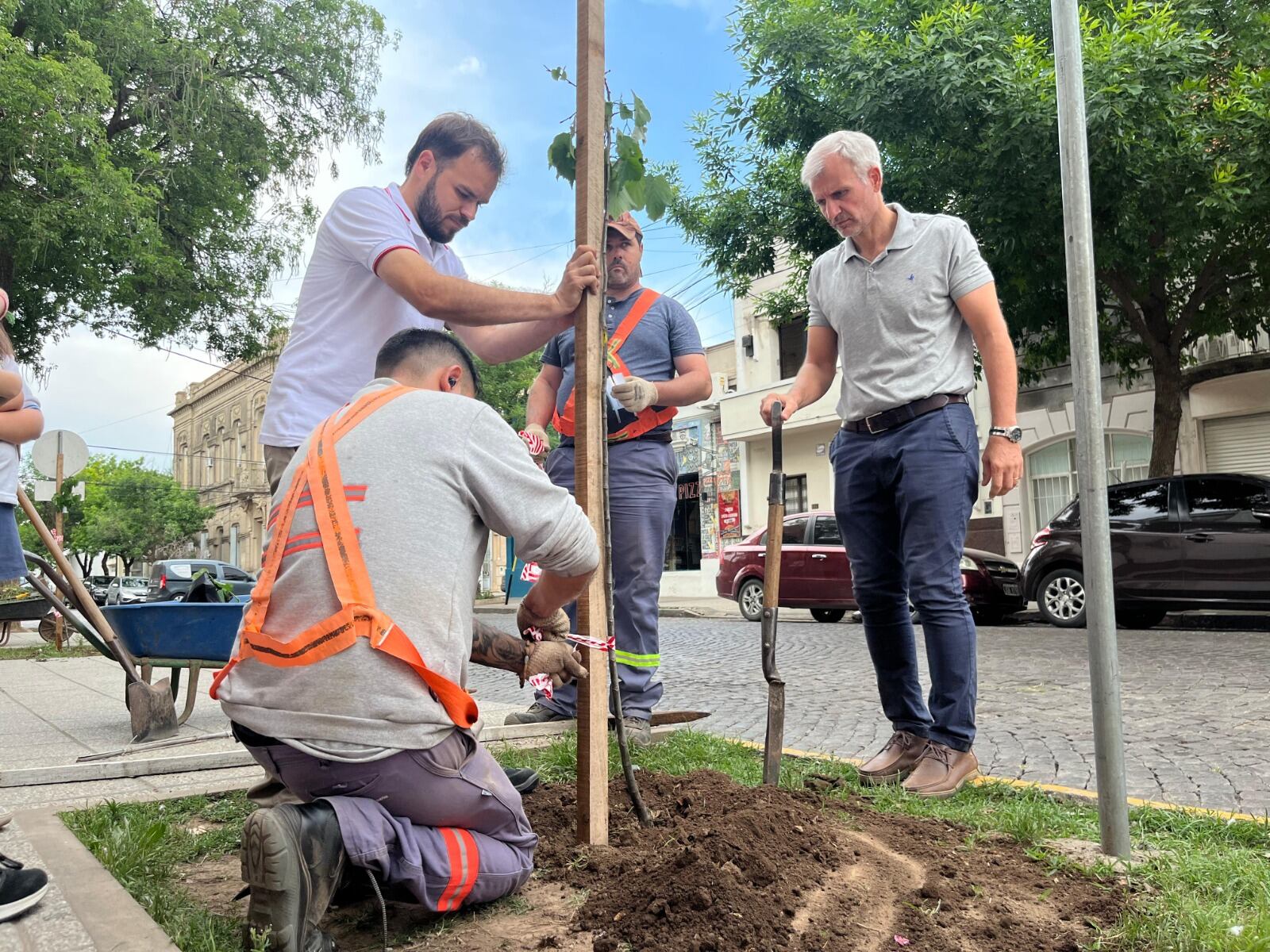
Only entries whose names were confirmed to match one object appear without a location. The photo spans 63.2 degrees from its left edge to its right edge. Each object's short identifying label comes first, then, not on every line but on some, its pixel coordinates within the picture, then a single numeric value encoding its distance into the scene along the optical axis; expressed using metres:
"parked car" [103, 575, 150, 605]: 21.06
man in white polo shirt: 2.99
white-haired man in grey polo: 3.29
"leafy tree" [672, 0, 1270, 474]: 11.67
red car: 13.76
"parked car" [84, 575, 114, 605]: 25.12
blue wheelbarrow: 4.98
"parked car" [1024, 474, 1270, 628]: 10.94
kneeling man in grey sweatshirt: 2.05
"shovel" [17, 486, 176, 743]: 4.96
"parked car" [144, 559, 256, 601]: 22.84
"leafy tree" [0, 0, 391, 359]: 13.14
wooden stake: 2.60
